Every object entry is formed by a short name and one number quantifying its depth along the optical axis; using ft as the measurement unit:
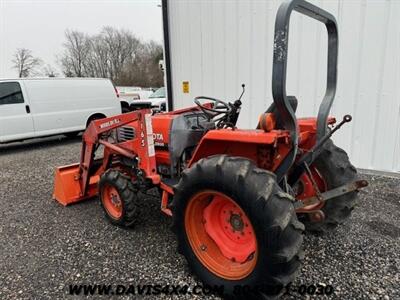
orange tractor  6.01
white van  24.99
